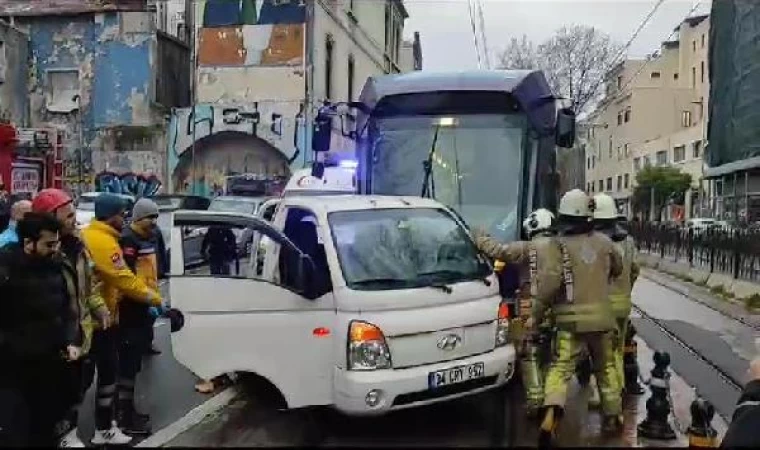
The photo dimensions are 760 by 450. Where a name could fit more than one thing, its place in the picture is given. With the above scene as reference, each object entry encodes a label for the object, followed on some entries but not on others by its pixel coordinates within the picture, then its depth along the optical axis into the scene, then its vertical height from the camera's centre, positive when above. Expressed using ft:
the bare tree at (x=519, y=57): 171.01 +30.03
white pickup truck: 20.26 -2.65
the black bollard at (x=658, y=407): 20.86 -4.80
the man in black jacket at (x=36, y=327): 15.24 -2.17
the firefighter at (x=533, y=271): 20.06 -1.56
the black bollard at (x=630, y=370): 26.48 -4.98
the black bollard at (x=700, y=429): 18.13 -4.66
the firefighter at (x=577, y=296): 19.92 -2.03
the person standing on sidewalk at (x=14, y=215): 23.27 -0.27
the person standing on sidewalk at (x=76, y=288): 17.12 -1.71
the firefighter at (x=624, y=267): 21.91 -1.64
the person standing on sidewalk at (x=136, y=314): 21.43 -2.71
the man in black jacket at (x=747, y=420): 12.01 -2.99
